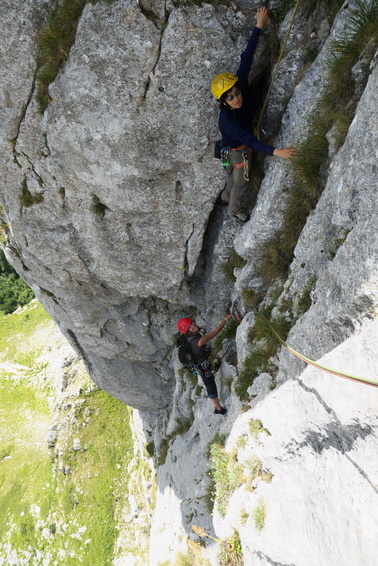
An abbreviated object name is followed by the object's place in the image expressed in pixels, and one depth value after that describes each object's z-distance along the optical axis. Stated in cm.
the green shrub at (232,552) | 697
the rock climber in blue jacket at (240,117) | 569
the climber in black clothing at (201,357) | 940
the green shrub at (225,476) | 721
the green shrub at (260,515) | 603
